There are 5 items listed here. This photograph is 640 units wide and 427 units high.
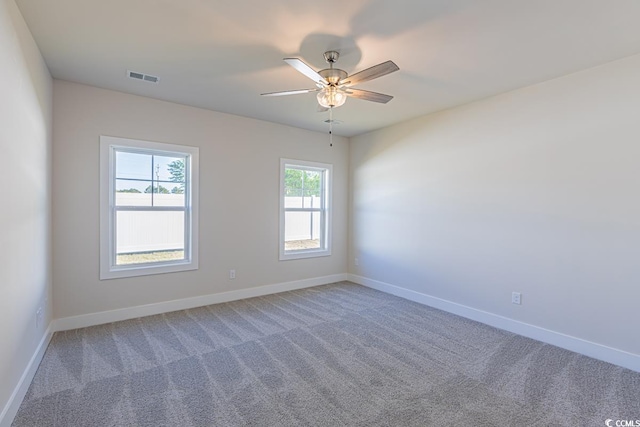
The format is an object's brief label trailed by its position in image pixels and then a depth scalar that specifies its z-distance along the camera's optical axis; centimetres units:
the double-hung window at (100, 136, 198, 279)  357
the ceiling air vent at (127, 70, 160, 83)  311
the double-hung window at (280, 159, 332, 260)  504
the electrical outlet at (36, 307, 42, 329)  265
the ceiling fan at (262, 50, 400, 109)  235
